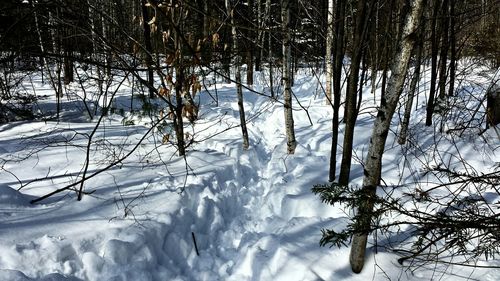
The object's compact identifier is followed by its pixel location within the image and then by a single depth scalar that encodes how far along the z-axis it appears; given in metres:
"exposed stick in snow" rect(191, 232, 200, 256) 4.04
